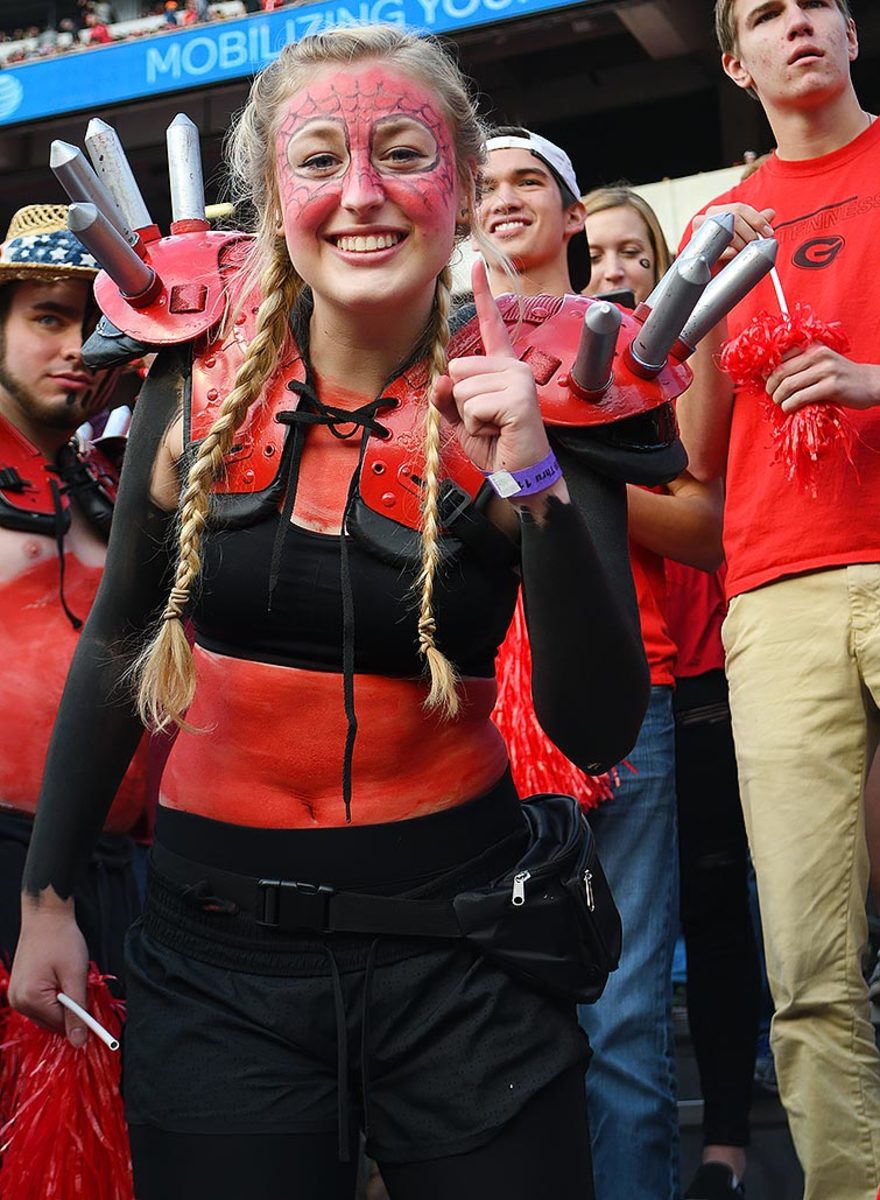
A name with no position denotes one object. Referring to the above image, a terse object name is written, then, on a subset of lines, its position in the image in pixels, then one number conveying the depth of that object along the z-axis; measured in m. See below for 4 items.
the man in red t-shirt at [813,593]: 2.55
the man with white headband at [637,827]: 2.78
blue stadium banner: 9.44
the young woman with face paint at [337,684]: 1.66
